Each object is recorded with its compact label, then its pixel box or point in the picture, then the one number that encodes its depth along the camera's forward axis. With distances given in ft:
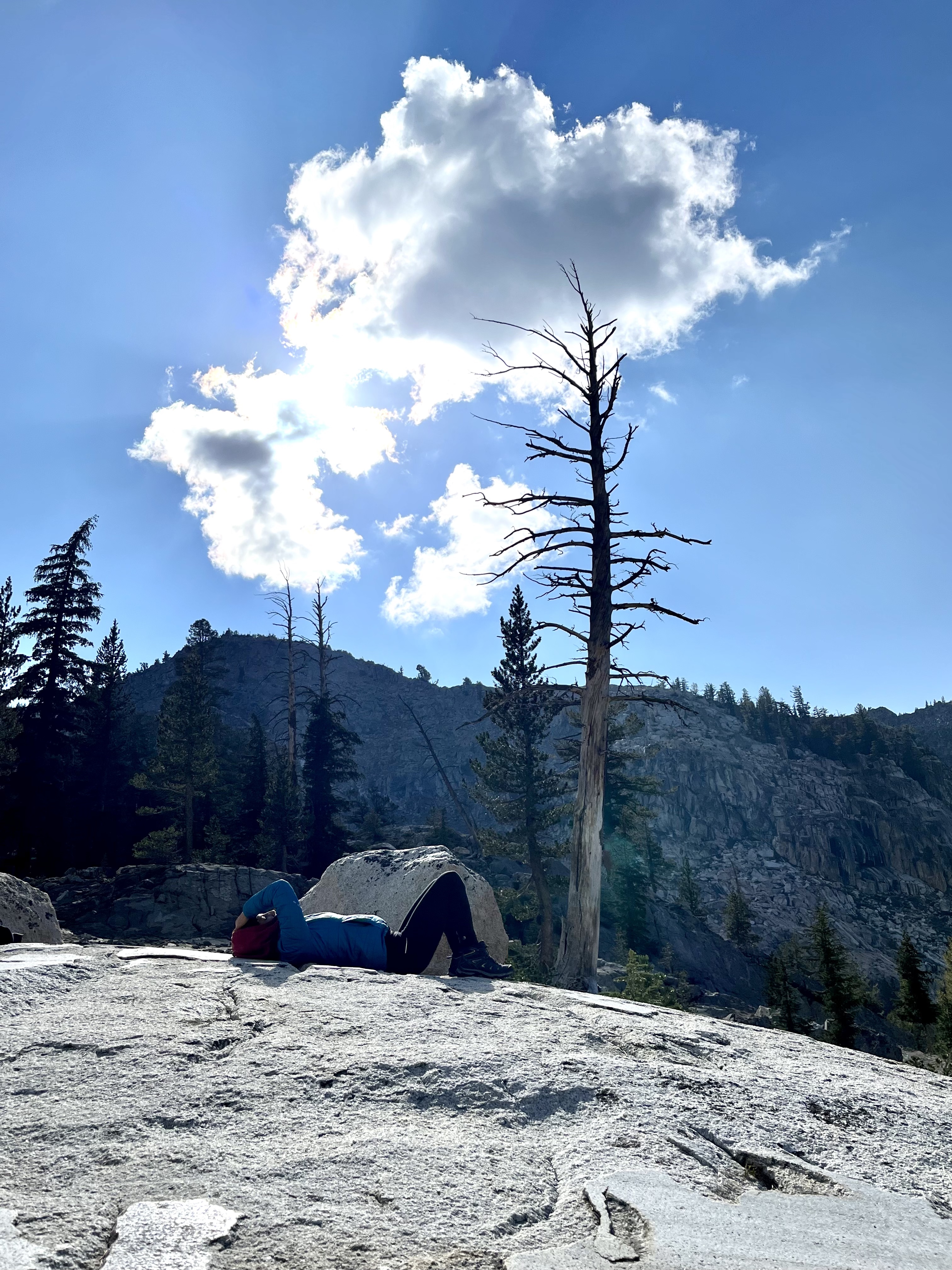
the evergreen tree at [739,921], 153.28
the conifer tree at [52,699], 97.14
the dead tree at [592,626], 29.35
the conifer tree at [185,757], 98.07
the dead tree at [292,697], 119.44
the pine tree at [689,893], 155.33
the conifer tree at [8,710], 86.74
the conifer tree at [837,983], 77.51
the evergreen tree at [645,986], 36.09
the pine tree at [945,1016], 79.61
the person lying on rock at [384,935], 19.85
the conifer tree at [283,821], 104.06
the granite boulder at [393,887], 34.30
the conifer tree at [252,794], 107.96
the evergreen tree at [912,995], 93.30
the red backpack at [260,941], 20.16
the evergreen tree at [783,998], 79.61
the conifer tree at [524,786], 84.33
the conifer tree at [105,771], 106.32
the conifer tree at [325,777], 104.78
